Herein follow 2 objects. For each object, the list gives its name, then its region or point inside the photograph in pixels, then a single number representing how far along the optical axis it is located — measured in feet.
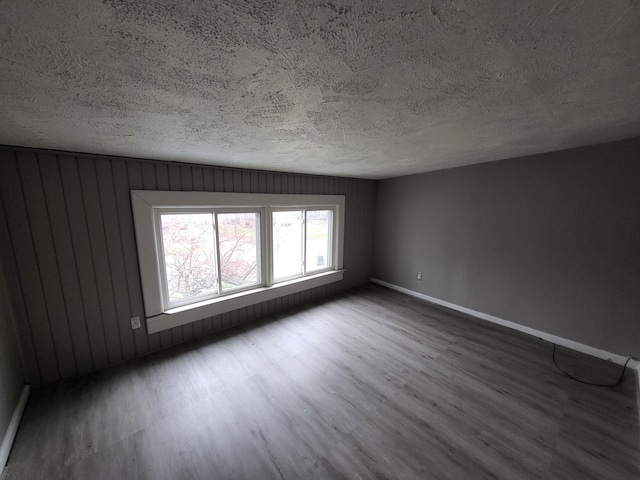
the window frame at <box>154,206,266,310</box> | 8.25
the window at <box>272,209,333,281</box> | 11.52
